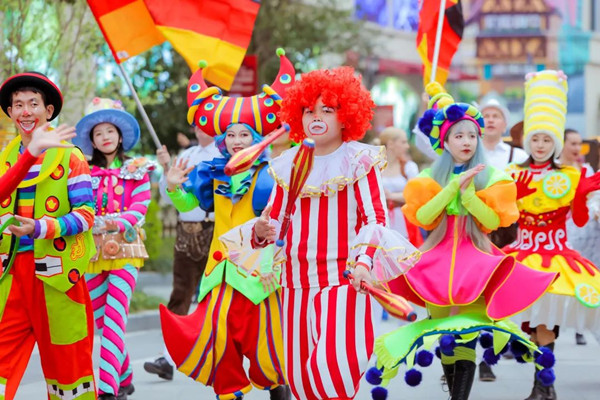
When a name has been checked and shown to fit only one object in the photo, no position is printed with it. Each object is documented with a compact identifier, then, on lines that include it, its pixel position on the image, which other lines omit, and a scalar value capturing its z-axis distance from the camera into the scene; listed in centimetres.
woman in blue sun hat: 1273
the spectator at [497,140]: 1696
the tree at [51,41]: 2085
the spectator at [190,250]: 1568
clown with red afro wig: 1007
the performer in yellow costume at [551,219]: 1328
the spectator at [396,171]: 2010
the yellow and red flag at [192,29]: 1416
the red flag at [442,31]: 1727
